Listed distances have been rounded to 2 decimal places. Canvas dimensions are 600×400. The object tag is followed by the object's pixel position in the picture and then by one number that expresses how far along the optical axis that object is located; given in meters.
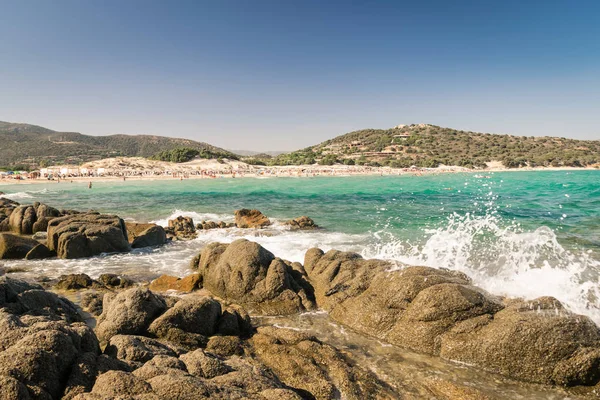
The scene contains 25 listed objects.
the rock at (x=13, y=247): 16.39
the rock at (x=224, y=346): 7.01
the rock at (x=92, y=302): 9.86
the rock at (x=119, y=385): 3.84
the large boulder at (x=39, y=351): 3.84
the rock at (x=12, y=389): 3.47
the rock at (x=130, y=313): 7.14
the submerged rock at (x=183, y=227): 22.18
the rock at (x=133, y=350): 5.25
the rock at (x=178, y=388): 3.88
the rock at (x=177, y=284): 12.03
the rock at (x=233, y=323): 8.00
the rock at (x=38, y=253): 16.30
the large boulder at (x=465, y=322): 6.82
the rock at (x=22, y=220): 21.06
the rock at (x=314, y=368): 5.99
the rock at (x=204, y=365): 4.88
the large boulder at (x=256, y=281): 10.29
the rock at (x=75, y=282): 12.07
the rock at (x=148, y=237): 19.03
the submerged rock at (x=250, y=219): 24.69
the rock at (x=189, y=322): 7.25
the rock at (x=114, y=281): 12.46
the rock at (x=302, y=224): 24.05
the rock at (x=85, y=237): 16.62
